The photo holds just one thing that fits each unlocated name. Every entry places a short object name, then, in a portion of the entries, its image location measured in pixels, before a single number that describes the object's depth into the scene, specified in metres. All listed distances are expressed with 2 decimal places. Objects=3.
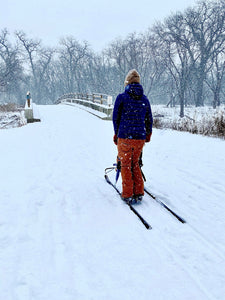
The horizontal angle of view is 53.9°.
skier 3.46
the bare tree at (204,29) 25.30
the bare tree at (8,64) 28.64
